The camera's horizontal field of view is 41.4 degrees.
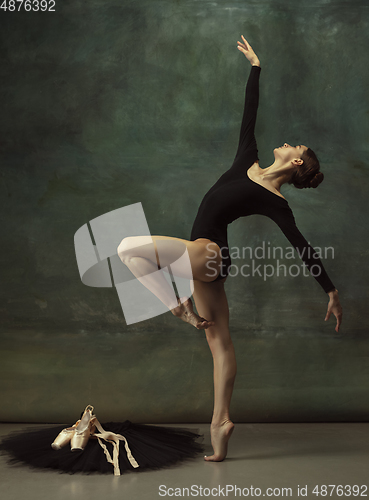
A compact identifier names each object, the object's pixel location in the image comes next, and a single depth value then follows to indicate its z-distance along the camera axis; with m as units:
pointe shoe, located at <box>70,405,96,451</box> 3.12
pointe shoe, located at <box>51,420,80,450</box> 3.16
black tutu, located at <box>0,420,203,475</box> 3.05
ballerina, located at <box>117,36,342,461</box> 2.86
